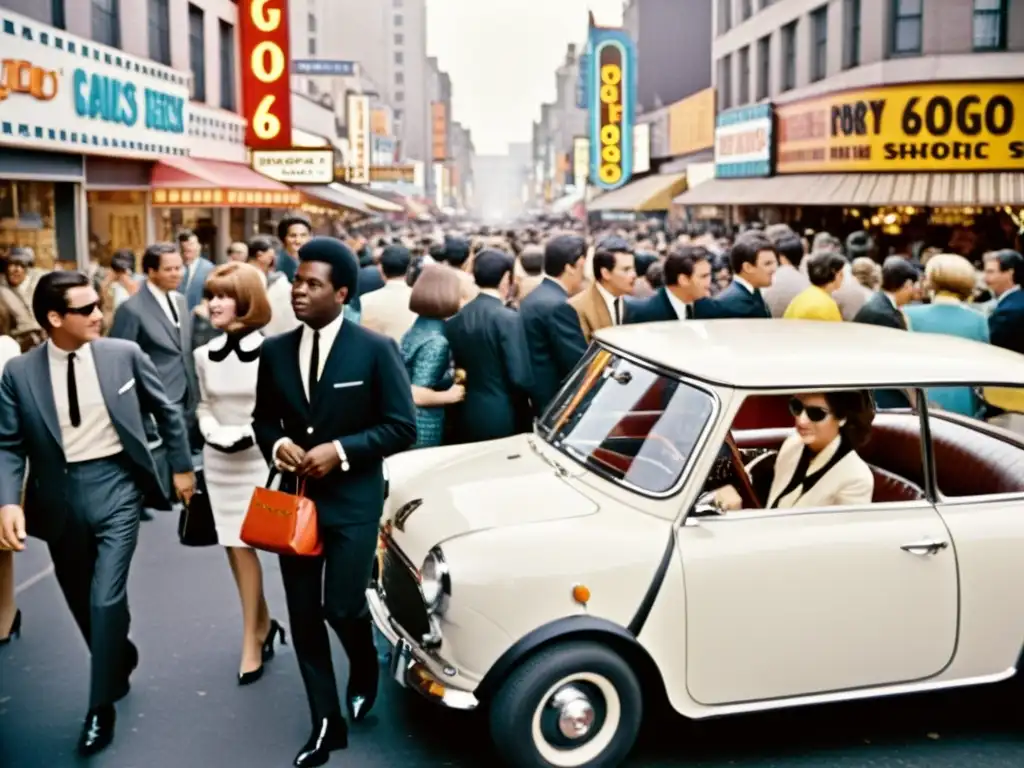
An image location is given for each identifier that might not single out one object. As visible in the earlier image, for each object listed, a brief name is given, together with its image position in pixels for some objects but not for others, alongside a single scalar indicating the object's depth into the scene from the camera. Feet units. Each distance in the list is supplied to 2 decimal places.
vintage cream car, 13.48
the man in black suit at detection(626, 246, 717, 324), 24.22
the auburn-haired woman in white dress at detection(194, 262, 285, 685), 17.26
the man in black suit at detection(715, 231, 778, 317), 25.67
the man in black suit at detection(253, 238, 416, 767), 14.55
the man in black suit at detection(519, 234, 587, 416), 22.90
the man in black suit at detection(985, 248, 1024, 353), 25.45
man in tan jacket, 24.31
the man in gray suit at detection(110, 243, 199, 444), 23.97
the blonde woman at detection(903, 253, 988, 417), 24.32
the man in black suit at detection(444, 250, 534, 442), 21.74
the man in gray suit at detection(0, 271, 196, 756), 15.20
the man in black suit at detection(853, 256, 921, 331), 24.98
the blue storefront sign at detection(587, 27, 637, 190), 125.39
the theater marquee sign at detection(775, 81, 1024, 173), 58.18
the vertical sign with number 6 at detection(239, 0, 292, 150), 75.25
